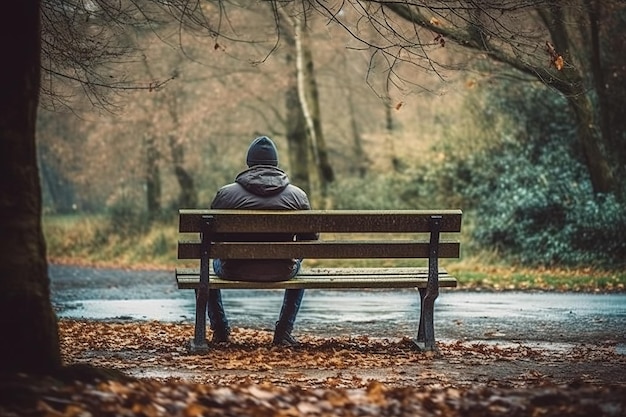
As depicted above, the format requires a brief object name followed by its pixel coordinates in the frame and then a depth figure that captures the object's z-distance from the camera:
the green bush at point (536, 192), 21.86
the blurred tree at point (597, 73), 18.00
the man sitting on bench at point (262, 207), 9.25
